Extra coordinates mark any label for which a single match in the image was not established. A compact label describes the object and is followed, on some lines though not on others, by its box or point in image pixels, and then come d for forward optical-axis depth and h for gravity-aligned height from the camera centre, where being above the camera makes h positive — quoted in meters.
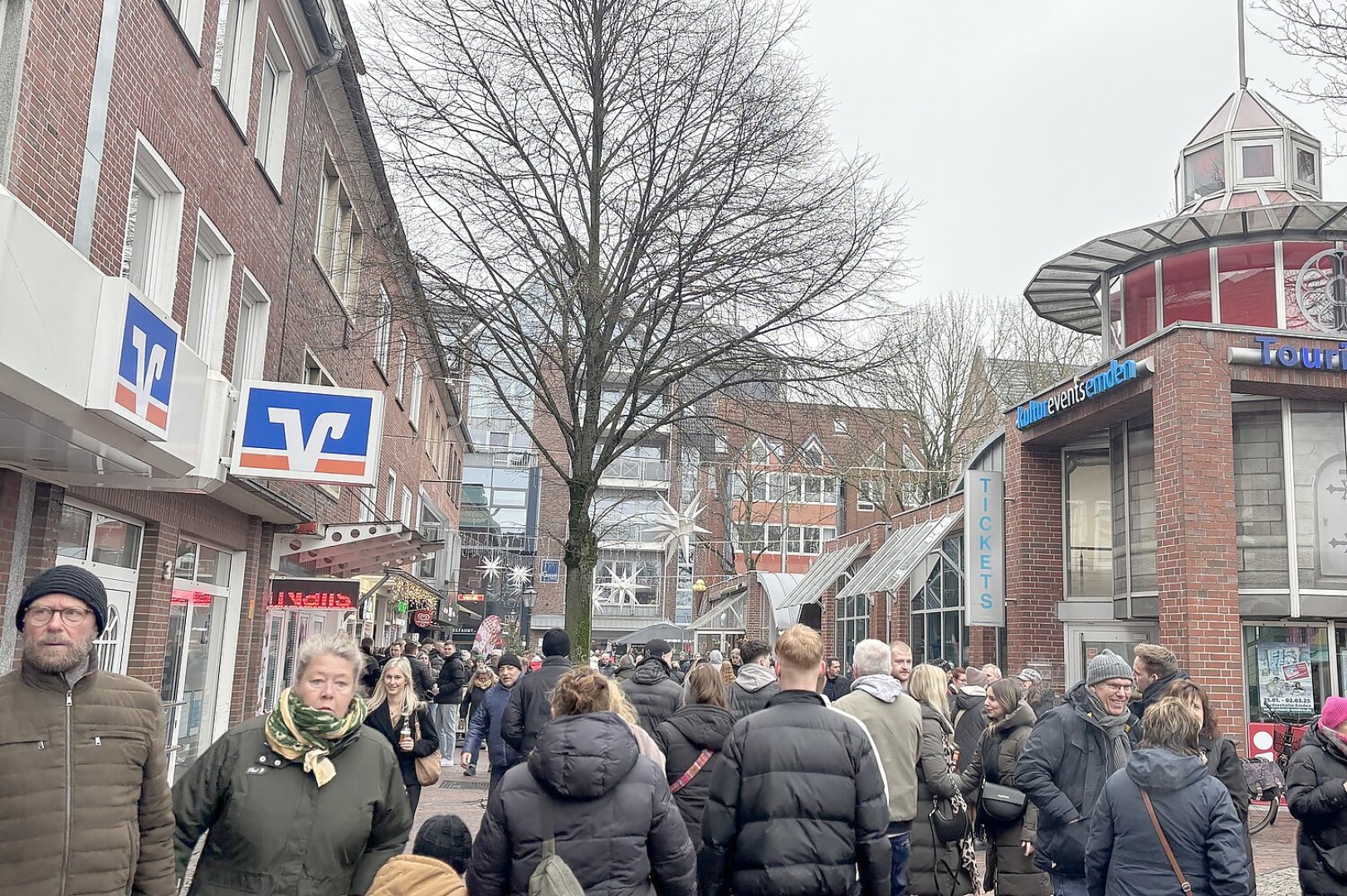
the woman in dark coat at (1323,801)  5.44 -0.81
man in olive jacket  3.46 -0.56
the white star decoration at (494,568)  53.58 +1.85
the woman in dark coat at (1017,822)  6.69 -1.10
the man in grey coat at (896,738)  5.91 -0.63
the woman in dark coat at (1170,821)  4.64 -0.81
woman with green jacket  3.72 -0.70
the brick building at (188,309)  5.82 +2.71
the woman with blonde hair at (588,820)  3.73 -0.72
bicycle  11.78 -1.50
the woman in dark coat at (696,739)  6.01 -0.68
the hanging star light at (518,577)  54.94 +1.47
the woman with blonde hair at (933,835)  6.12 -1.19
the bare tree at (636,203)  14.33 +5.38
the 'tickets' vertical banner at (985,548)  17.62 +1.23
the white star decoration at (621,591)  56.16 +1.00
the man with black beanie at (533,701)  8.99 -0.77
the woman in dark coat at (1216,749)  5.88 -0.62
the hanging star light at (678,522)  39.59 +3.37
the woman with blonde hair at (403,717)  7.56 -0.79
